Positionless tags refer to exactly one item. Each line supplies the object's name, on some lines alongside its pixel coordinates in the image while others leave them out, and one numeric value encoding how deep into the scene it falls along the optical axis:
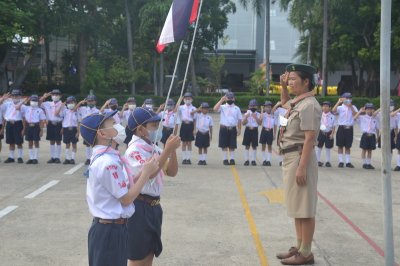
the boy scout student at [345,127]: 14.02
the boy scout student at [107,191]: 3.73
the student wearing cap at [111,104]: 13.48
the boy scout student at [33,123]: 13.41
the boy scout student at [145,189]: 4.23
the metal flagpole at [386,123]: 4.98
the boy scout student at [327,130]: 14.12
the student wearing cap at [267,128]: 14.31
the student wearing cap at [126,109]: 13.83
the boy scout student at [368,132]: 13.75
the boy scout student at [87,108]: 13.77
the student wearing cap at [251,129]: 14.16
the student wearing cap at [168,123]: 14.29
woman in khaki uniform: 5.42
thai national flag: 4.90
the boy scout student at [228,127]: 14.02
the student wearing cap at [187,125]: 14.24
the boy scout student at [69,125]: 13.65
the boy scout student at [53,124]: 13.70
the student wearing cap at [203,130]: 14.03
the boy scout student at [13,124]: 13.42
